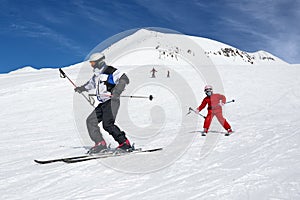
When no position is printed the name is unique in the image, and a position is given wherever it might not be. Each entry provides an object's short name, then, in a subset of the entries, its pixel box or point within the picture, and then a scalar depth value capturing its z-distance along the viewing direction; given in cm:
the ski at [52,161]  577
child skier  848
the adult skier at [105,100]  605
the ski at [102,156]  567
